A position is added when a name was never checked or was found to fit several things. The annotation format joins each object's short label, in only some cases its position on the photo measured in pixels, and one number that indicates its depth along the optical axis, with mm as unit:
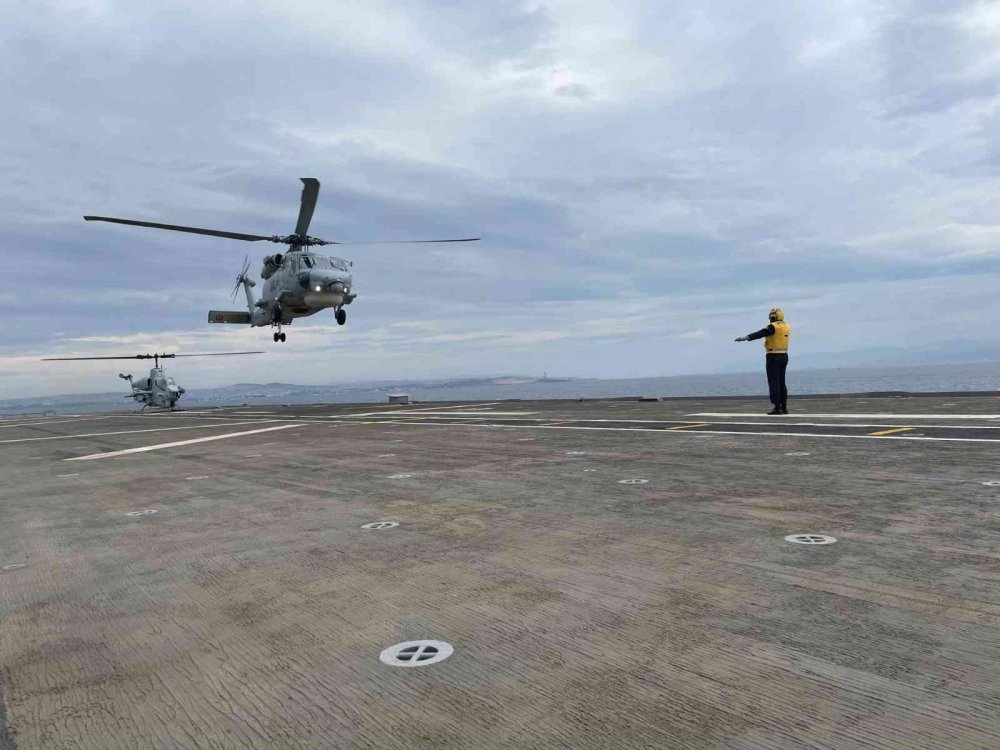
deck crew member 14867
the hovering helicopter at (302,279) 32969
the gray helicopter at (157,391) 60125
